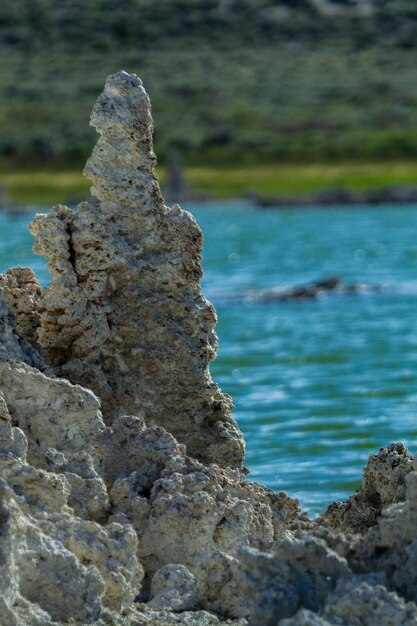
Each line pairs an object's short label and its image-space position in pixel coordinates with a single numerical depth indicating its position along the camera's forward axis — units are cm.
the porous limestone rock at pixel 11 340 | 2005
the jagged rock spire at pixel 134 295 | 2133
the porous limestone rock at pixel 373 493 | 2004
